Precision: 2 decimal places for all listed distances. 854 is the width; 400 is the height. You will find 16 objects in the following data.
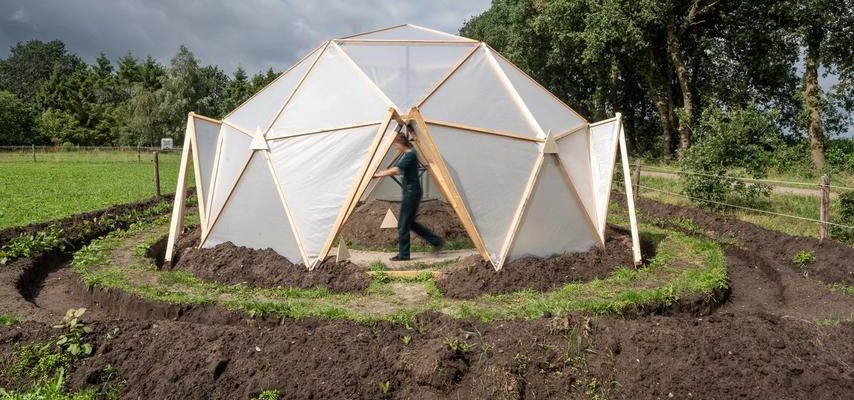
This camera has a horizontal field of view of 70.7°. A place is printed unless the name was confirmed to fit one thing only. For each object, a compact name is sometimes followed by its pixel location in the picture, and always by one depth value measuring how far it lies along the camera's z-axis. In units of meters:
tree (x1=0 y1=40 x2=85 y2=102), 87.75
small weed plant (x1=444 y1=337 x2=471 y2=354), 4.64
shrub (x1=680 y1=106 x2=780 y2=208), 13.80
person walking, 8.62
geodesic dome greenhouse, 8.29
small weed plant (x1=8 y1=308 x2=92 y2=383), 4.70
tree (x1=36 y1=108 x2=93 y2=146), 49.69
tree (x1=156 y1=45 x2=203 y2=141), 45.34
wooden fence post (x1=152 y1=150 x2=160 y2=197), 17.18
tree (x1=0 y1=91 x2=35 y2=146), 47.97
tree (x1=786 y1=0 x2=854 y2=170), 20.55
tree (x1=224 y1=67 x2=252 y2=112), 55.43
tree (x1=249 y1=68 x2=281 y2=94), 56.88
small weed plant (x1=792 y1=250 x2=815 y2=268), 8.98
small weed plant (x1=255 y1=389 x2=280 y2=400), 4.28
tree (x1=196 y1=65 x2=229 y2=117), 48.41
